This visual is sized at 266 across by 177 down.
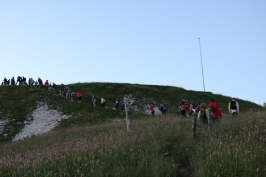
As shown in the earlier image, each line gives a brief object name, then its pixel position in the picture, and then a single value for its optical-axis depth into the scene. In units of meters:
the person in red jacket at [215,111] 17.91
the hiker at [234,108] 21.59
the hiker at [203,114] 16.88
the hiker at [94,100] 42.49
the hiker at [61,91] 49.93
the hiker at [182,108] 31.74
